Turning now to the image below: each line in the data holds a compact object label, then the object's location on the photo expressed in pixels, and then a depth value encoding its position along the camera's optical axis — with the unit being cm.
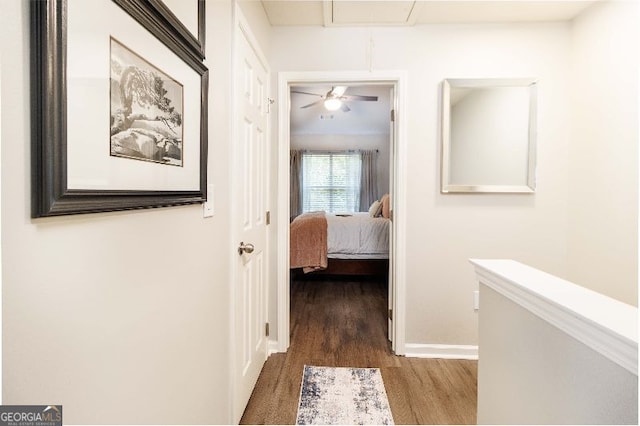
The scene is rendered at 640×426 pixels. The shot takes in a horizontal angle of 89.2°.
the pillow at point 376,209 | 515
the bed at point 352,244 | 428
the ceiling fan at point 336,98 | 432
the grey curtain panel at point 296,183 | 754
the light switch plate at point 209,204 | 128
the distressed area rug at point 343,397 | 172
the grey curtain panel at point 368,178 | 752
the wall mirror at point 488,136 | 234
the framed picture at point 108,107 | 56
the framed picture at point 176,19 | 82
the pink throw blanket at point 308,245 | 410
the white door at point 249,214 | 164
